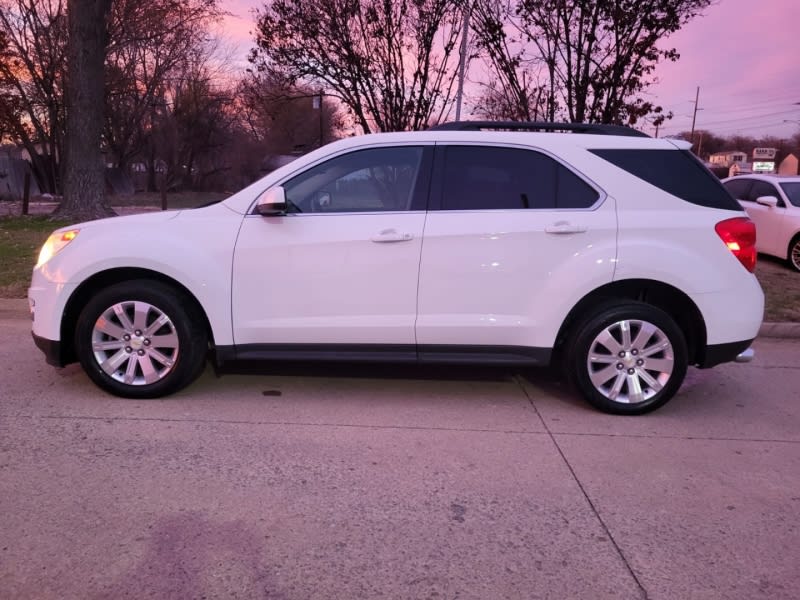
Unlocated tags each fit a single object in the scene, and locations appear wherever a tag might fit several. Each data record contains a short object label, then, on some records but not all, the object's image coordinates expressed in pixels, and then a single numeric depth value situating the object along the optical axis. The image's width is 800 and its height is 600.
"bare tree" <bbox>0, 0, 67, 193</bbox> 22.91
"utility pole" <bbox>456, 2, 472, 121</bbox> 11.12
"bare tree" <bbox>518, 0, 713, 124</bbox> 9.93
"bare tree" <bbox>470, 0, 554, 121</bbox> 10.81
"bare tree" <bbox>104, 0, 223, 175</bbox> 18.38
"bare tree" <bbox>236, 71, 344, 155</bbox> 33.34
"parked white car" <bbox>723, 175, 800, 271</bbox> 10.45
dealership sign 70.38
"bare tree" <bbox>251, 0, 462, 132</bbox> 11.62
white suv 4.30
